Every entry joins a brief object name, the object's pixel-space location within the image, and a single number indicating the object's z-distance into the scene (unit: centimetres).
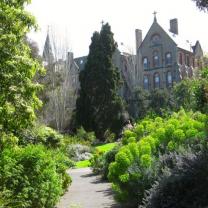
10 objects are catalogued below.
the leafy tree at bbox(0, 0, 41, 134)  1033
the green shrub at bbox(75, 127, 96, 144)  3850
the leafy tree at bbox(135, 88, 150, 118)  5438
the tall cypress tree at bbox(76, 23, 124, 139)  4394
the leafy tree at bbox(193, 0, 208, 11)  800
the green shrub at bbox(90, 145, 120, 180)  1765
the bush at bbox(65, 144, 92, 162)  2957
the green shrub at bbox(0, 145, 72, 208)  909
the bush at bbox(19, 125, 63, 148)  1538
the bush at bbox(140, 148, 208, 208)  721
